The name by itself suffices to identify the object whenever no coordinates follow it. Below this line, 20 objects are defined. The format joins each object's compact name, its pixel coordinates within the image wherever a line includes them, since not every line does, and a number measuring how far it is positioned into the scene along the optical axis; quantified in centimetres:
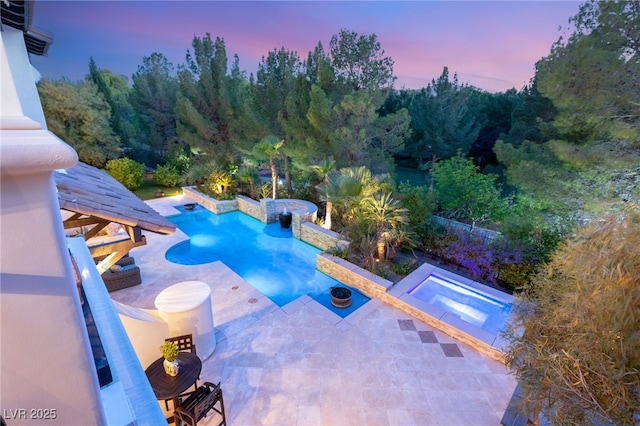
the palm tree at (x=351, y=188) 899
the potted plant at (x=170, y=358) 406
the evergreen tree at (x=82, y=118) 1617
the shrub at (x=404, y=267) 856
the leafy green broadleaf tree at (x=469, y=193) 1090
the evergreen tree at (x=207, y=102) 1684
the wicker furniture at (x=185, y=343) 479
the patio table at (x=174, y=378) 394
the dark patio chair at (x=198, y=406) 378
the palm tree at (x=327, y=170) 1154
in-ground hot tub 601
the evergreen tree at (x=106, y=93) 1981
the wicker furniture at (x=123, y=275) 760
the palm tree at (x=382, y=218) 859
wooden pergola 352
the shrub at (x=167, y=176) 1870
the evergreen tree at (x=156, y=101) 2047
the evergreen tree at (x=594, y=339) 235
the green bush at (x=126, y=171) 1731
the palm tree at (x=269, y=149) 1324
